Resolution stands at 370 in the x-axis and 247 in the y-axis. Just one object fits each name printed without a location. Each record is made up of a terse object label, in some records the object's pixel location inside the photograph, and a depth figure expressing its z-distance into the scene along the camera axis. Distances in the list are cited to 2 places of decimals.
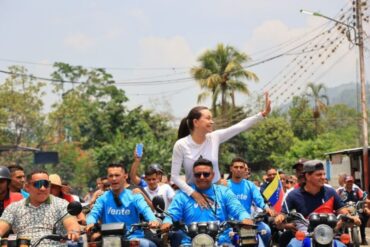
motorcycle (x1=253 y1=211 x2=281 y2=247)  11.50
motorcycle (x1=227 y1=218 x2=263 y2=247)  10.35
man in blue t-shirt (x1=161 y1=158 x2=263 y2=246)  11.57
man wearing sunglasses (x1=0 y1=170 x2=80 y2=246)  11.45
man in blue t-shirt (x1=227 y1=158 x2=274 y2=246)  17.32
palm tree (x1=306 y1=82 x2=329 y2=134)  97.32
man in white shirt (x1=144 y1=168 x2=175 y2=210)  19.97
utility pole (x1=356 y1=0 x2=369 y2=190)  44.25
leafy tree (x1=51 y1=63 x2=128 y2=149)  86.52
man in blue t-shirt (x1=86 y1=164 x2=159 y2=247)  12.89
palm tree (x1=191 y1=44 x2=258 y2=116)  68.13
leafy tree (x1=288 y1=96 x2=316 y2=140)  97.56
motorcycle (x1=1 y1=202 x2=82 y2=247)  10.08
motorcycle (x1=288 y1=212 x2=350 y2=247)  10.55
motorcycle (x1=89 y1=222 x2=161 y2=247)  10.37
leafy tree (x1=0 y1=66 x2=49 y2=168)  85.78
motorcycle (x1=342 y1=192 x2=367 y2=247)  11.13
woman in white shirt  12.85
